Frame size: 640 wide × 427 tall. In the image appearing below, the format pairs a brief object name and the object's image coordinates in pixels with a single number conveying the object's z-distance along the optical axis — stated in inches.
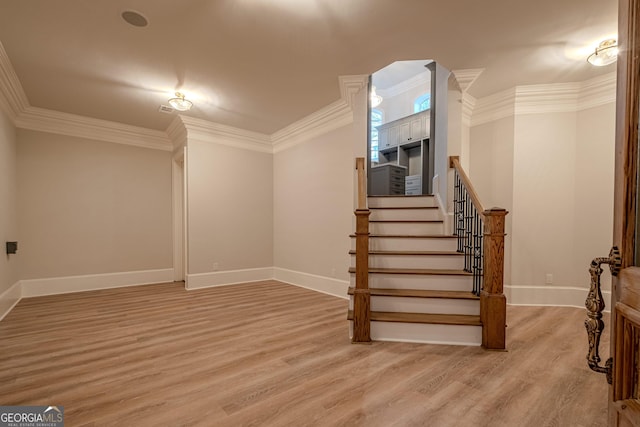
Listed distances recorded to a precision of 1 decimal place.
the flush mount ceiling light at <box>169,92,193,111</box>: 142.2
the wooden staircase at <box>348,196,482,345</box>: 97.9
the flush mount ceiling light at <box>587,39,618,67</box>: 103.6
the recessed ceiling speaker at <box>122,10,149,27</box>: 88.9
